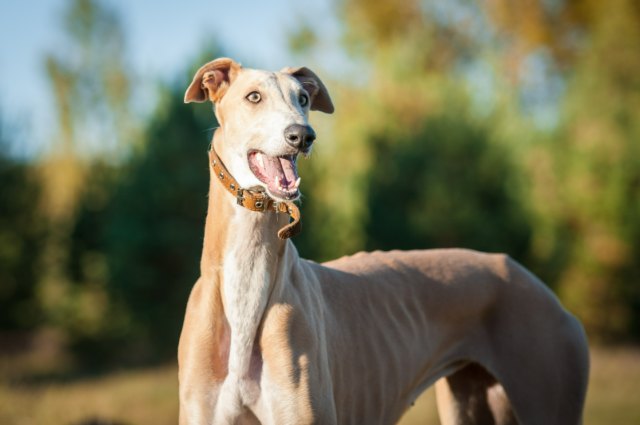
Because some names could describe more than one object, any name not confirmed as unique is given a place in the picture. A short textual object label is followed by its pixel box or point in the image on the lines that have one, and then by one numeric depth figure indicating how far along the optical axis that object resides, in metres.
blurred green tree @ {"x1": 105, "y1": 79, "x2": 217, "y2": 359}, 15.58
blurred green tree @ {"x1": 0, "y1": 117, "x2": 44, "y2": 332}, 15.84
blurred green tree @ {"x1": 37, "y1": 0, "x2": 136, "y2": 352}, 17.42
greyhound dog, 3.80
